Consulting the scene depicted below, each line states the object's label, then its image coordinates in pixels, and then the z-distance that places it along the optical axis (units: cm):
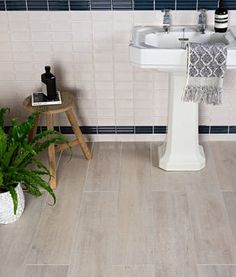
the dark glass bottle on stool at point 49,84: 285
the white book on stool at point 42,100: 285
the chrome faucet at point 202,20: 281
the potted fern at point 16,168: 247
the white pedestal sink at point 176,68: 254
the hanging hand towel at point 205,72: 249
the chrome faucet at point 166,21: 283
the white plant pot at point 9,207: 253
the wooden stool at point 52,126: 281
